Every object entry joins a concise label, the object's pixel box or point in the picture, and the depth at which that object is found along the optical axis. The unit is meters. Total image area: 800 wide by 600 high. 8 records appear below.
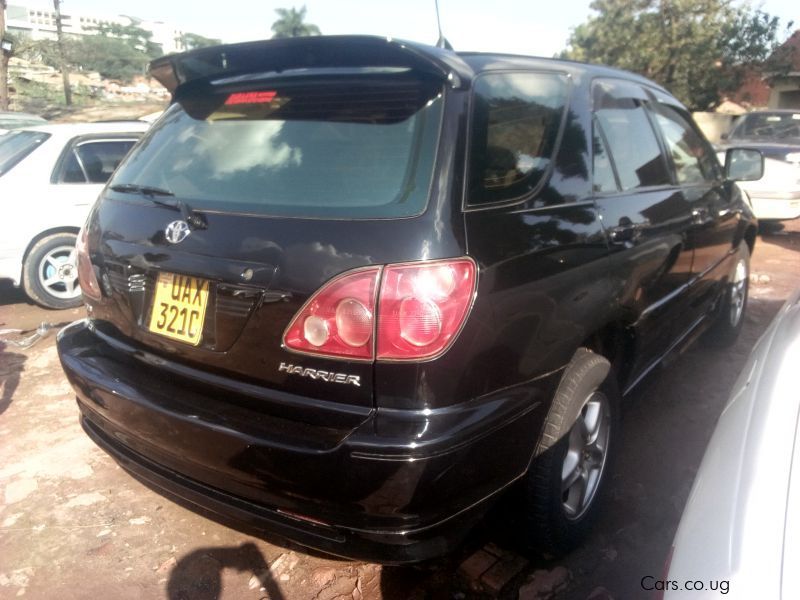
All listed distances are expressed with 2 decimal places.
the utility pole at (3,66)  14.30
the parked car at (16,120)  9.24
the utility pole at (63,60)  26.86
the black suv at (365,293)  1.74
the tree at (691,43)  23.89
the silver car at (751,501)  1.08
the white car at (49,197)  5.27
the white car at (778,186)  7.92
